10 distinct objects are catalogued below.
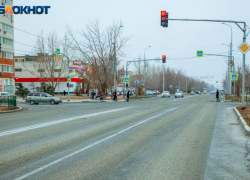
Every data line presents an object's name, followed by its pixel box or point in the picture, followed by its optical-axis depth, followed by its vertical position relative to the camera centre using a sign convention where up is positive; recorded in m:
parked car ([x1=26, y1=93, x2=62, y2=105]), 35.30 -1.41
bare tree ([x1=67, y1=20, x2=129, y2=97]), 46.19 +6.10
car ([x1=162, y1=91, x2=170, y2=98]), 63.05 -1.35
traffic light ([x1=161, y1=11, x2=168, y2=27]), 16.69 +4.34
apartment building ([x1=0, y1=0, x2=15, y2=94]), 51.85 +7.15
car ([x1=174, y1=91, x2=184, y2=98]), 60.02 -1.29
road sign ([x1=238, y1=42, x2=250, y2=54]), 18.18 +2.77
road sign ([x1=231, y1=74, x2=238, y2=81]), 35.91 +1.52
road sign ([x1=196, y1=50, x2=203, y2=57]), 32.79 +4.36
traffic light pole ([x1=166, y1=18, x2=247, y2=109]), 19.27 +1.22
